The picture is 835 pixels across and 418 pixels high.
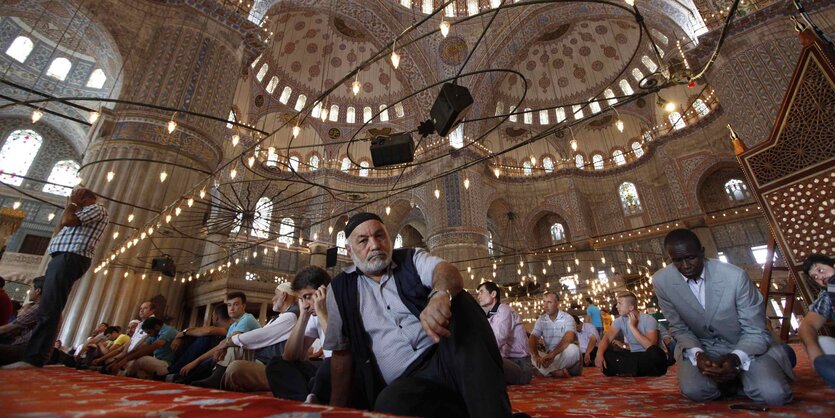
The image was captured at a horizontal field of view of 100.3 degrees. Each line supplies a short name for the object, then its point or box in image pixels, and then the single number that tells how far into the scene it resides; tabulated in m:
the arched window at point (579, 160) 16.68
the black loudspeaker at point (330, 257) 11.59
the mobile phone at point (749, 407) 1.49
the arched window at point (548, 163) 17.14
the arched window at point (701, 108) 13.30
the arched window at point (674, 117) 14.10
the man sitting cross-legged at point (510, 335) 3.12
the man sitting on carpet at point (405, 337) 1.02
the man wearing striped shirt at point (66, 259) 2.50
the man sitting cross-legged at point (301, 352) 1.98
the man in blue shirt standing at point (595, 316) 5.98
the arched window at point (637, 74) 14.98
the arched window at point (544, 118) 17.12
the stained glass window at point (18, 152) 12.33
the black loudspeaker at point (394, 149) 4.80
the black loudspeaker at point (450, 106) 3.89
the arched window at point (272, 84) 15.24
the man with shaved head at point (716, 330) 1.64
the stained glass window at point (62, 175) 13.07
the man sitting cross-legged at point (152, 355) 2.98
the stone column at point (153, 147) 6.20
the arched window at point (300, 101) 15.98
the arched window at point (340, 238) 16.21
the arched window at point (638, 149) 15.28
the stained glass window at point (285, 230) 14.04
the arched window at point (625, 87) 15.46
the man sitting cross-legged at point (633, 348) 3.11
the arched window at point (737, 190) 12.88
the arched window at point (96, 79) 12.56
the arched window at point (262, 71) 14.85
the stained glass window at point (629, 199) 14.90
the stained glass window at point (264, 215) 14.31
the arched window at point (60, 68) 11.95
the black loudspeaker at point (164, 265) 6.56
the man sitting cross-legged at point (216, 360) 2.48
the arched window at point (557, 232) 16.42
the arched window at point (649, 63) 14.43
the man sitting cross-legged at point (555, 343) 3.56
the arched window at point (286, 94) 15.60
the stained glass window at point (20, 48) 11.12
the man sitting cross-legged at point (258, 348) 2.26
